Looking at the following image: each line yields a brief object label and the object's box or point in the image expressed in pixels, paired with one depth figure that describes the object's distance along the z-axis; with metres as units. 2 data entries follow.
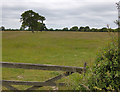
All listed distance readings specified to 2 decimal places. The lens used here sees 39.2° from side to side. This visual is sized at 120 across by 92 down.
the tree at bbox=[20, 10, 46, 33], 58.72
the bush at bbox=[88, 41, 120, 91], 2.85
